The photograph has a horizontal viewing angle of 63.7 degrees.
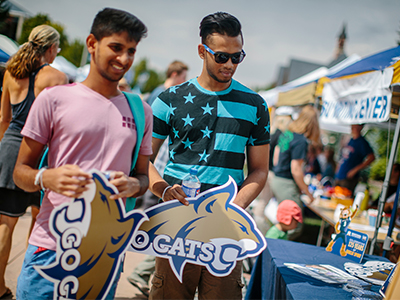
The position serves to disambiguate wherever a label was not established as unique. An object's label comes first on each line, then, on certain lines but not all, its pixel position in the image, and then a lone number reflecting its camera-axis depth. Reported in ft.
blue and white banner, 11.35
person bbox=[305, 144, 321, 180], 32.55
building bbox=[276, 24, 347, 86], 88.43
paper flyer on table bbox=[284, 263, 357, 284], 7.09
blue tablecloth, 6.40
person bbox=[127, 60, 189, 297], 10.29
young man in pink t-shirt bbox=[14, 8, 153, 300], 4.15
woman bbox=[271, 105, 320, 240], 14.34
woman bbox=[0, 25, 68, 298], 8.14
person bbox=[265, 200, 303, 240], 11.58
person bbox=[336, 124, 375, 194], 22.77
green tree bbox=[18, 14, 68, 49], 51.06
